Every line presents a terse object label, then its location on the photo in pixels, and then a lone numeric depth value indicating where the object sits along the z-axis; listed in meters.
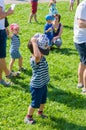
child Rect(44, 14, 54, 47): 9.01
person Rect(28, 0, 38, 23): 12.25
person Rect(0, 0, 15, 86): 6.05
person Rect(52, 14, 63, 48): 9.23
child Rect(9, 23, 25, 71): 7.11
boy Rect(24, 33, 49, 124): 4.96
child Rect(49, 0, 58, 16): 11.78
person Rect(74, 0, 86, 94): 5.90
